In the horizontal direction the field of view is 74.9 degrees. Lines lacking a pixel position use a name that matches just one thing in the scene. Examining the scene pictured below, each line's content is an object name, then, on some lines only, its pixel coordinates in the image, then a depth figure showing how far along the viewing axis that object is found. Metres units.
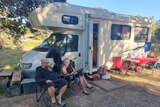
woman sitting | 3.23
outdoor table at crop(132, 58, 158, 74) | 4.73
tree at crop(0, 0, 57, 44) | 4.40
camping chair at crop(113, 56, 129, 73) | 4.48
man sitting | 2.69
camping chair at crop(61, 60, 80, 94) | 3.11
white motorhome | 3.48
